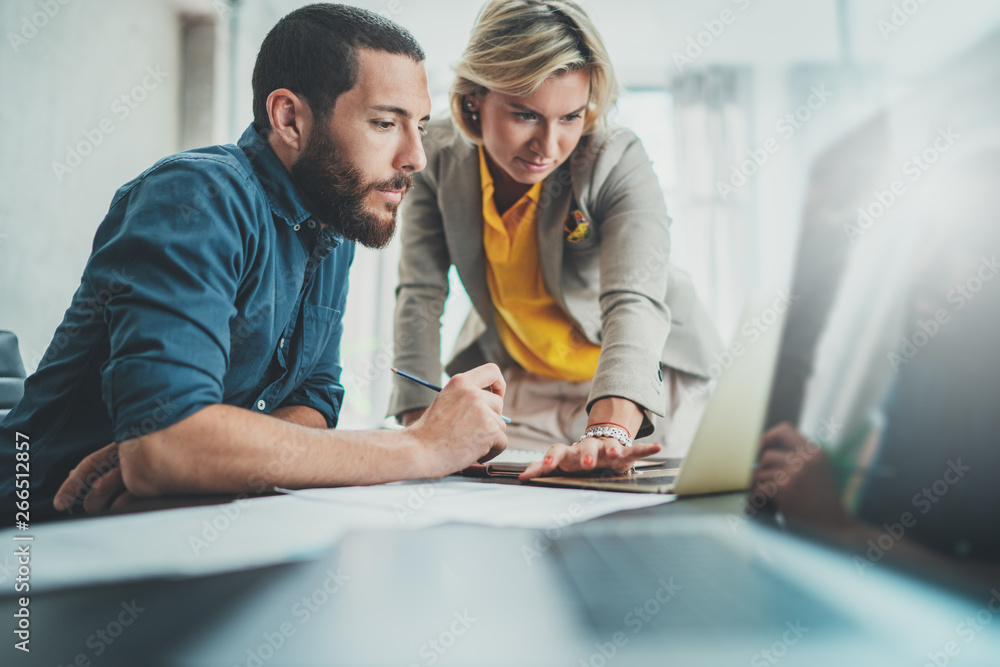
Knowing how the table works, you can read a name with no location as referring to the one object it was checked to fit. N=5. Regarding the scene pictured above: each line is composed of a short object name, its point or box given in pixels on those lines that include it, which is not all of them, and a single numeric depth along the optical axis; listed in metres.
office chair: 1.15
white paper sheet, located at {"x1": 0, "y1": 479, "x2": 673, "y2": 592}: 0.40
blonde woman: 1.21
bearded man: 0.69
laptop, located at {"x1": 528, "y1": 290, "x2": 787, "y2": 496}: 0.65
